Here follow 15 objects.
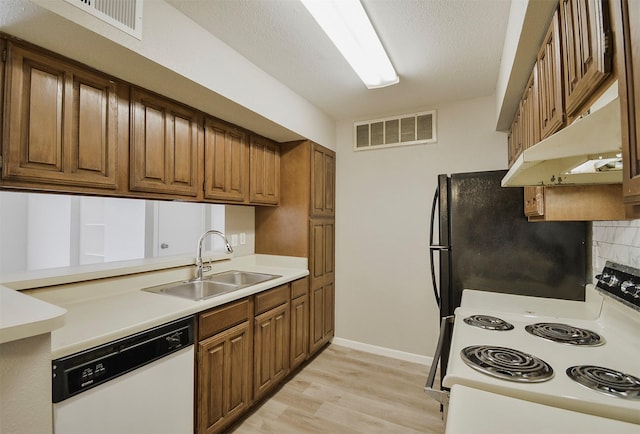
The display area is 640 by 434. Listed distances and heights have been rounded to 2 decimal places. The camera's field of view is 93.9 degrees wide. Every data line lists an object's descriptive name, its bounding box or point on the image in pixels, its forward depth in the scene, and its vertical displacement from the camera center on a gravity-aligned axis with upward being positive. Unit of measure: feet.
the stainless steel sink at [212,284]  6.58 -1.54
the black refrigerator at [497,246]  5.99 -0.53
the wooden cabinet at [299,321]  8.54 -2.96
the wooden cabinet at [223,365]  5.53 -2.92
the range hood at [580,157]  2.35 +0.65
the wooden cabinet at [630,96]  1.98 +0.86
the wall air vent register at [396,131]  9.64 +3.06
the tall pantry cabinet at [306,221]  9.34 +0.02
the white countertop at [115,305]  3.89 -1.46
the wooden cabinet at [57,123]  4.12 +1.51
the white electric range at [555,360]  2.62 -1.62
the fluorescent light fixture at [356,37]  4.94 +3.58
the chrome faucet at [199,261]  7.24 -0.97
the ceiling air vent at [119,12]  3.94 +2.90
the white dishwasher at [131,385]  3.60 -2.29
